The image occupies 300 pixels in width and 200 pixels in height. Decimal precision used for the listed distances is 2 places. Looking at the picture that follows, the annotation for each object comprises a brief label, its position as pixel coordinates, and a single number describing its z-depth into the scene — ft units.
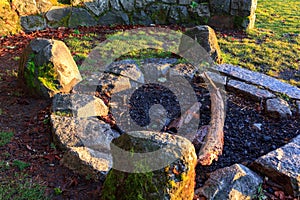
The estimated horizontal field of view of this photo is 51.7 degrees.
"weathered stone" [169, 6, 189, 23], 23.70
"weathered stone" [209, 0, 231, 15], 23.03
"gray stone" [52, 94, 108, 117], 10.58
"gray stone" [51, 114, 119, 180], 8.41
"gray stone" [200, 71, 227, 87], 13.98
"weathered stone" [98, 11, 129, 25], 22.91
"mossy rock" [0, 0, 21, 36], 19.79
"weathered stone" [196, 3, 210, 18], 23.45
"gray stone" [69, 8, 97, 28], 22.07
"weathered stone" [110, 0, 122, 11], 22.97
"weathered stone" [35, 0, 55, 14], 21.06
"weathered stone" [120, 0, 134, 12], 23.15
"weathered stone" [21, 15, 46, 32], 20.70
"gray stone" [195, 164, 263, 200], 7.81
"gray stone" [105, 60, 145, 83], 13.58
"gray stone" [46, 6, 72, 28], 21.43
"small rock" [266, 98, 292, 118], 12.12
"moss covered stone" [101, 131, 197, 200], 6.04
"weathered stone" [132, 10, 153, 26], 23.53
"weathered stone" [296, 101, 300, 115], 12.64
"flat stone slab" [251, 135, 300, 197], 8.32
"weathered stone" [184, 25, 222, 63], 16.15
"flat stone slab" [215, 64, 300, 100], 13.98
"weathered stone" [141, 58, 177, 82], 14.35
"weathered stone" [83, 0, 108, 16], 22.44
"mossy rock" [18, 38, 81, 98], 11.93
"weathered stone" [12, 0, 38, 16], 20.44
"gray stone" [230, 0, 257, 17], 22.61
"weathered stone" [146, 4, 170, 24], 23.62
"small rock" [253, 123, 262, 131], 11.39
